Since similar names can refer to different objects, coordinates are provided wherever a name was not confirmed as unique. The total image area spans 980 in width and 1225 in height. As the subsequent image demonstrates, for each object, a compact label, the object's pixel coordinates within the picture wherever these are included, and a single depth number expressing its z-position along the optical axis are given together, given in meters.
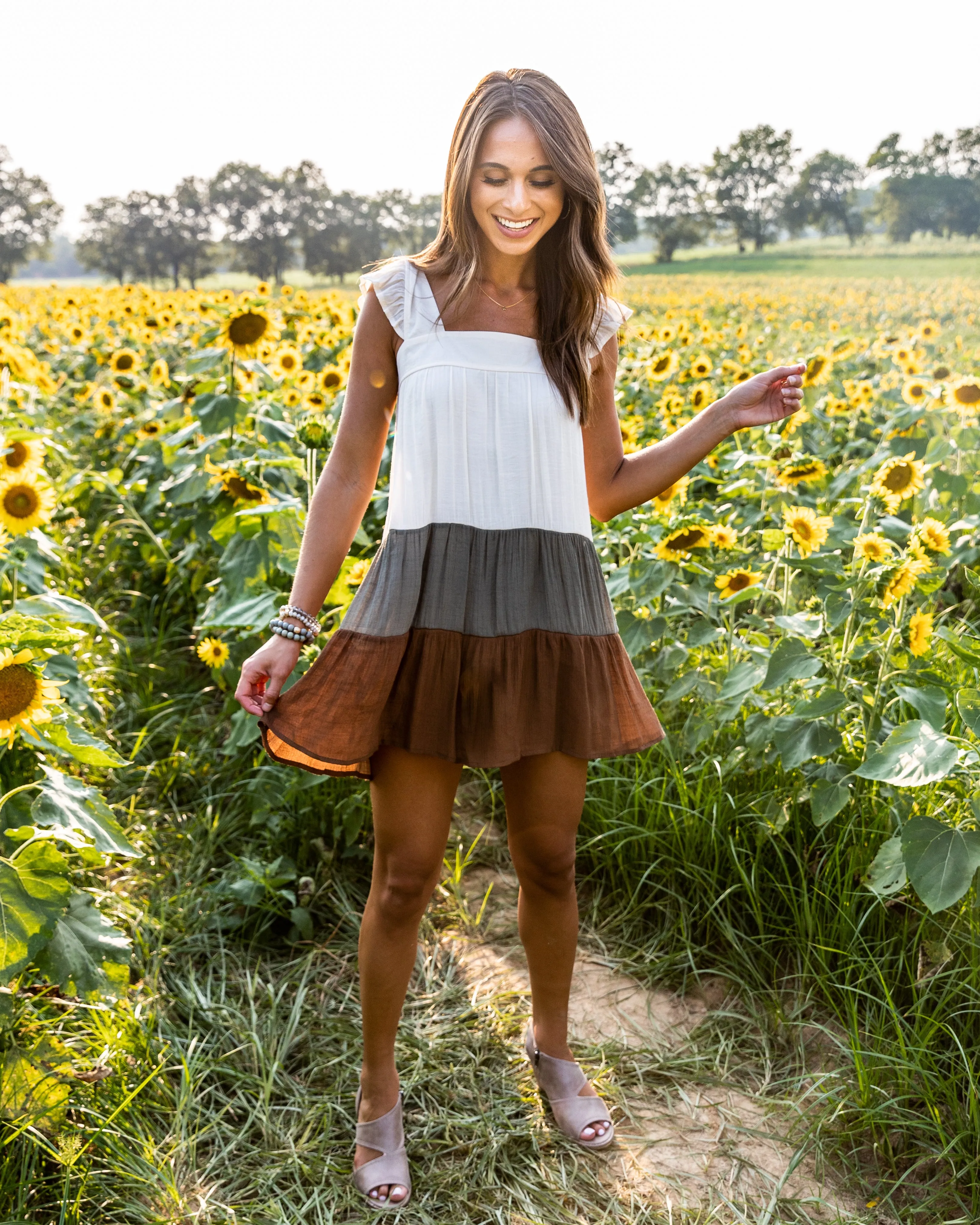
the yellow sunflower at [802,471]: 2.70
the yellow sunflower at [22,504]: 2.54
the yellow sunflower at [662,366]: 4.47
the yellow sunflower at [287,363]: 4.20
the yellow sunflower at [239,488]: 2.85
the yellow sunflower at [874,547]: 2.11
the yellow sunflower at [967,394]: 3.40
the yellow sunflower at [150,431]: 4.52
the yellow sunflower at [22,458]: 2.73
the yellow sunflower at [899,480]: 2.32
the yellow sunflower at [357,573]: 2.53
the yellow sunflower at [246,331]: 3.25
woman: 1.63
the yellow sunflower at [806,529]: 2.40
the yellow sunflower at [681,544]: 2.52
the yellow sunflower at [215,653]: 2.91
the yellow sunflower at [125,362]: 5.48
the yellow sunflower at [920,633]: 2.16
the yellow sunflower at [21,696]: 1.65
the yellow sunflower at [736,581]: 2.56
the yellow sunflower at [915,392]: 4.09
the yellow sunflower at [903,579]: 2.06
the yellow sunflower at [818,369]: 3.38
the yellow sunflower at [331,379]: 3.90
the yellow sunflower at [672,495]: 2.76
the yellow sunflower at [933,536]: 2.17
